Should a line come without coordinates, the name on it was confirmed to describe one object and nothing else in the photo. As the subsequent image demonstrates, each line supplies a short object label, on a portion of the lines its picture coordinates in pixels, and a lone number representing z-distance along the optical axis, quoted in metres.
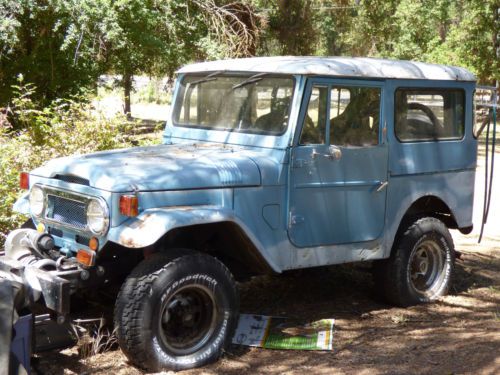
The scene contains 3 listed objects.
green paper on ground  4.94
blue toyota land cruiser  4.23
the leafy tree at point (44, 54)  10.71
